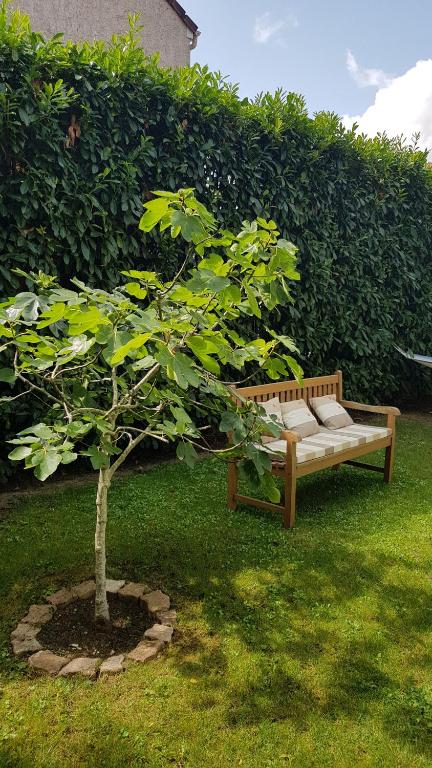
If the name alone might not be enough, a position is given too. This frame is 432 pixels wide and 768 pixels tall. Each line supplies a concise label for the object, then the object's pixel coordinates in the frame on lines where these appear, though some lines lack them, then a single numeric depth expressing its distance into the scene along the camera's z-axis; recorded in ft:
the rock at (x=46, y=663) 7.38
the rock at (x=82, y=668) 7.31
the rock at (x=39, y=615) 8.40
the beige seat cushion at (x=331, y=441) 12.95
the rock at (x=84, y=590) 9.16
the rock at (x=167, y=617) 8.46
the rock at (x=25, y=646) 7.72
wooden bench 12.27
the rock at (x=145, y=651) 7.66
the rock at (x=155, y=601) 8.81
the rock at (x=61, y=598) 8.96
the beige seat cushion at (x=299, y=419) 14.83
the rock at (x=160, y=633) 8.07
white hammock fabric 24.09
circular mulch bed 7.52
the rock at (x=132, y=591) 9.16
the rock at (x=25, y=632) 8.02
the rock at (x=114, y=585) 9.21
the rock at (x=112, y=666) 7.36
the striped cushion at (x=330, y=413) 16.05
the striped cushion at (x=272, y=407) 14.24
